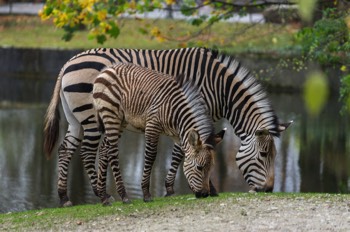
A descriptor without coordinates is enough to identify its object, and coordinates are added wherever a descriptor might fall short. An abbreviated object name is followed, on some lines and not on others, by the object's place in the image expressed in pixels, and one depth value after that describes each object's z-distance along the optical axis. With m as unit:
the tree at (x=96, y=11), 25.64
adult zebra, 18.47
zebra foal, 16.41
